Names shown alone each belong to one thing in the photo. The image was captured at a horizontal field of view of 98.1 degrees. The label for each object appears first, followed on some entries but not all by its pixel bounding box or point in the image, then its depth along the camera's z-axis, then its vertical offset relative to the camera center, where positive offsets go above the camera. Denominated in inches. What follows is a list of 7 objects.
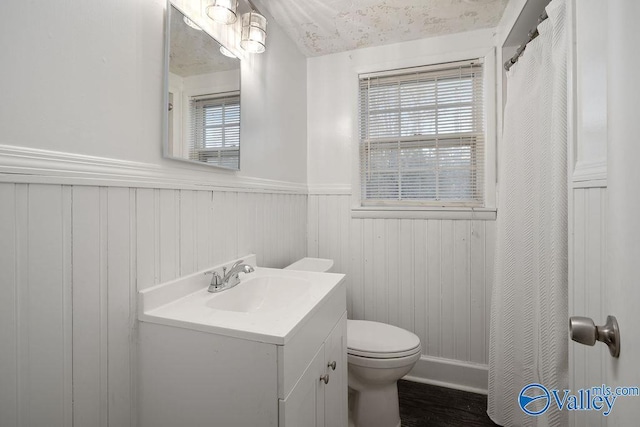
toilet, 54.9 -32.0
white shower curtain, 40.1 -4.5
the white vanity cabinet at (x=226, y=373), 28.4 -18.3
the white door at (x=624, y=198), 15.5 +0.8
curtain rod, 46.1 +32.3
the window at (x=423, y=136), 75.1 +21.2
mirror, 40.2 +18.5
